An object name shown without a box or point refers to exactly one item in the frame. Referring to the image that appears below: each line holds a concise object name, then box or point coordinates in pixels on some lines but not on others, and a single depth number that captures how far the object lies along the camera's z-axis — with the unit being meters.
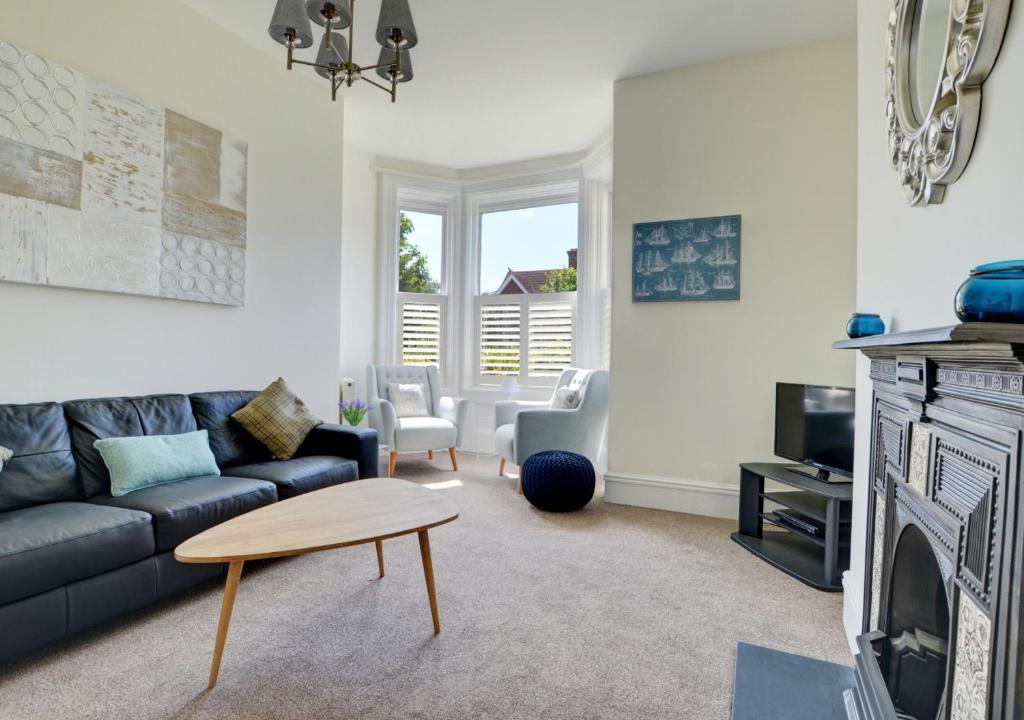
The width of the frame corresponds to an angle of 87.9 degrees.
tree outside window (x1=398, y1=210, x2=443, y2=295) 5.69
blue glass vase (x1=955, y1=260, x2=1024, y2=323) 0.79
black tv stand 2.50
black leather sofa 1.74
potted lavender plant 4.48
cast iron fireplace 0.79
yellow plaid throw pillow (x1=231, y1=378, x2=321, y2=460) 3.10
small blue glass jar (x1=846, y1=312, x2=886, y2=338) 1.66
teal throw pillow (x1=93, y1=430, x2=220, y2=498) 2.36
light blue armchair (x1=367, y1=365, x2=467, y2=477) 4.54
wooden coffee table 1.66
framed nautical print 3.58
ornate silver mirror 1.02
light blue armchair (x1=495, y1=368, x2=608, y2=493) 4.10
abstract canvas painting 2.34
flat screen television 2.78
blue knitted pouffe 3.58
